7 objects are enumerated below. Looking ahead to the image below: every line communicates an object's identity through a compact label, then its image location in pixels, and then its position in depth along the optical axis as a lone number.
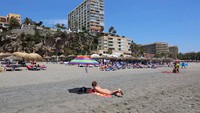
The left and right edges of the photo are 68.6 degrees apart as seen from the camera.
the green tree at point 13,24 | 66.30
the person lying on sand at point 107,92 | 6.02
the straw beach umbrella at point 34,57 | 17.03
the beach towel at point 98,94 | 5.97
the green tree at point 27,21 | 73.70
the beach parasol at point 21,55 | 16.88
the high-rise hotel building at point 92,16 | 89.85
